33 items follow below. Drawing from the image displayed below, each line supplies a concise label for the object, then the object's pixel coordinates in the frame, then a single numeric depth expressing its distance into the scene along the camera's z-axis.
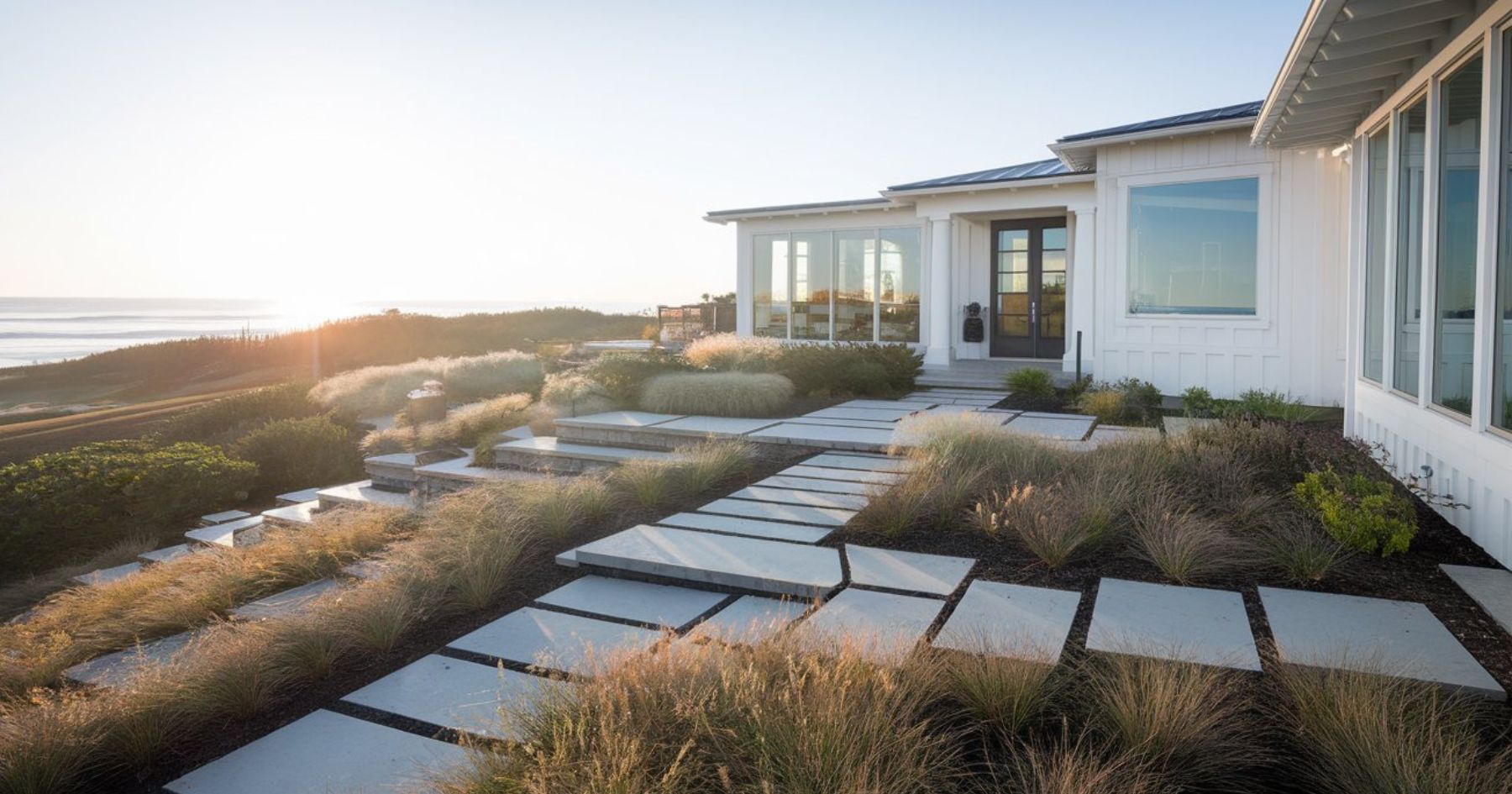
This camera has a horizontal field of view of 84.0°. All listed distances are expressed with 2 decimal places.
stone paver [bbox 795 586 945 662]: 2.37
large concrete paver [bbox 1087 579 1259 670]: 2.48
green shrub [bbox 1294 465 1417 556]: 3.43
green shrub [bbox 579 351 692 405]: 8.54
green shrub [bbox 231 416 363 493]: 7.90
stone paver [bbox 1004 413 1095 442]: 6.51
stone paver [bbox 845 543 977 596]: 3.28
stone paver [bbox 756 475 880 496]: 5.02
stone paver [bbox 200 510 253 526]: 6.70
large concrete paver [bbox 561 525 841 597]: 3.33
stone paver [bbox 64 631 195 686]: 2.96
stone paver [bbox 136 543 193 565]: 5.75
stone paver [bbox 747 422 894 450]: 6.20
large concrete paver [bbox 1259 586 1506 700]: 2.31
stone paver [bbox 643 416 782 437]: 6.81
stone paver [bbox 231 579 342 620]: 3.46
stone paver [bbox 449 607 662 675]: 2.69
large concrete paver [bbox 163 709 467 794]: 2.07
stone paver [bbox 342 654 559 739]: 2.30
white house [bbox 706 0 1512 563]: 3.70
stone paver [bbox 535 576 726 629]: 3.14
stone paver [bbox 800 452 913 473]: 5.59
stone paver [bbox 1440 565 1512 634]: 2.82
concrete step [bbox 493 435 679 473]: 6.47
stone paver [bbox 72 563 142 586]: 5.30
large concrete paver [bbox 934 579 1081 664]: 2.45
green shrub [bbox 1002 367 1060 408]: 8.95
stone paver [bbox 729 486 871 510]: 4.67
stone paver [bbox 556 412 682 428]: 7.17
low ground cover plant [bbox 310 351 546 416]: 10.44
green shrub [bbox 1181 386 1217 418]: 7.57
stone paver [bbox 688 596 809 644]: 2.51
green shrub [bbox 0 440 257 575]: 6.36
